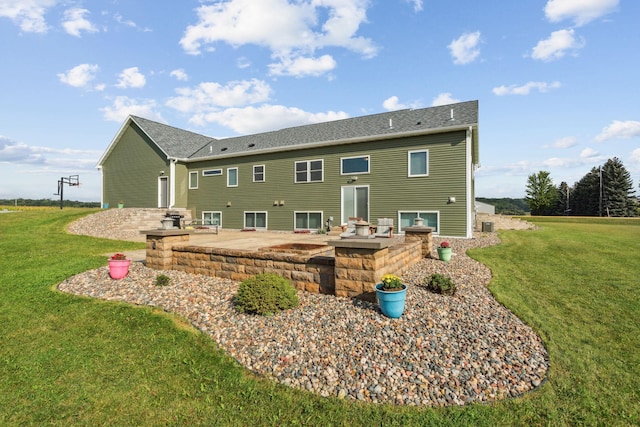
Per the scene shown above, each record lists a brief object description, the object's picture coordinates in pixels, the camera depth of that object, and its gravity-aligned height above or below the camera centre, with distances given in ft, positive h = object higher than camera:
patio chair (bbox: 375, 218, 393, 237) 22.83 -1.51
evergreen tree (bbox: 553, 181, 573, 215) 166.92 +6.40
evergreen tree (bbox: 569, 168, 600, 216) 148.25 +8.26
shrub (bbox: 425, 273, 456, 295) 18.53 -4.75
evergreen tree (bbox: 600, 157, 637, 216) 138.31 +9.10
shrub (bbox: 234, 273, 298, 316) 15.93 -4.73
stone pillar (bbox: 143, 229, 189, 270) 24.25 -3.04
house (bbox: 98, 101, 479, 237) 47.09 +8.22
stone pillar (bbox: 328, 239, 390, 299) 16.84 -3.25
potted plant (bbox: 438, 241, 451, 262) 28.32 -3.99
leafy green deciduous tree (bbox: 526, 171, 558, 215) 152.35 +9.73
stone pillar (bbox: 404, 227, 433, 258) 30.07 -2.67
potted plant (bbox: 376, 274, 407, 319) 14.78 -4.37
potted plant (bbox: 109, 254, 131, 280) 22.33 -4.24
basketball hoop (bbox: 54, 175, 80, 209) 88.33 +8.71
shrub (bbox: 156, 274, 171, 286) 20.59 -4.89
